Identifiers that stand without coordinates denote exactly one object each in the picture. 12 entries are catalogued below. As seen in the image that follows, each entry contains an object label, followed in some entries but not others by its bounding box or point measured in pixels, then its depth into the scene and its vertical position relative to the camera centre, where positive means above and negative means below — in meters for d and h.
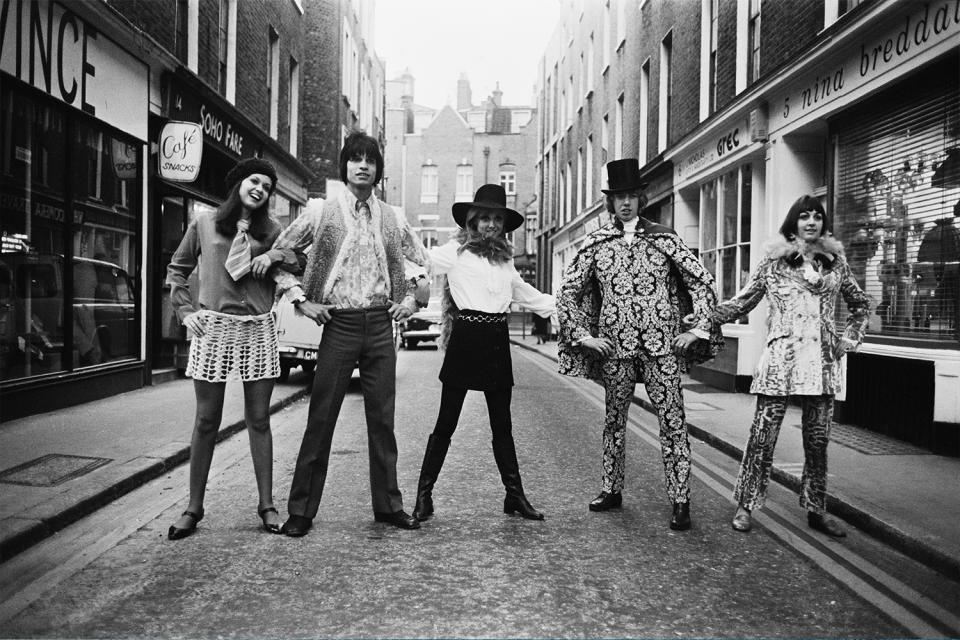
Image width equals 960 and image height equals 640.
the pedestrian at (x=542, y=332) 25.79 -0.83
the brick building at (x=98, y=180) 8.12 +1.52
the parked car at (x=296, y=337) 12.45 -0.49
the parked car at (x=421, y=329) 22.94 -0.62
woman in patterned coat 4.57 -0.19
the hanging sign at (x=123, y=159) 10.24 +1.86
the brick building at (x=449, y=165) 54.91 +9.67
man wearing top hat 4.63 -0.01
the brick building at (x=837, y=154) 7.42 +2.06
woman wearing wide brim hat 4.60 -0.12
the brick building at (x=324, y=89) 24.51 +6.68
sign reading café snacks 11.02 +2.09
